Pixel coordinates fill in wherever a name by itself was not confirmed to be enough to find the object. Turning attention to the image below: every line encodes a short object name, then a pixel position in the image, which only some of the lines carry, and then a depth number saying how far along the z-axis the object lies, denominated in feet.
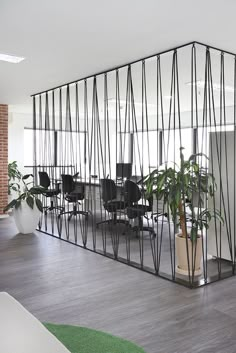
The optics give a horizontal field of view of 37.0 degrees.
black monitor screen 28.08
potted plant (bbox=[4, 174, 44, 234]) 20.80
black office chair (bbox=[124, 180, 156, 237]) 18.74
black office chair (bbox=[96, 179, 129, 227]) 20.52
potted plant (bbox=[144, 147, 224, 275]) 12.60
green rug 8.19
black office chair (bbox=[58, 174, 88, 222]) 23.69
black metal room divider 12.91
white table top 3.96
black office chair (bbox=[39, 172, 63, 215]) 26.19
